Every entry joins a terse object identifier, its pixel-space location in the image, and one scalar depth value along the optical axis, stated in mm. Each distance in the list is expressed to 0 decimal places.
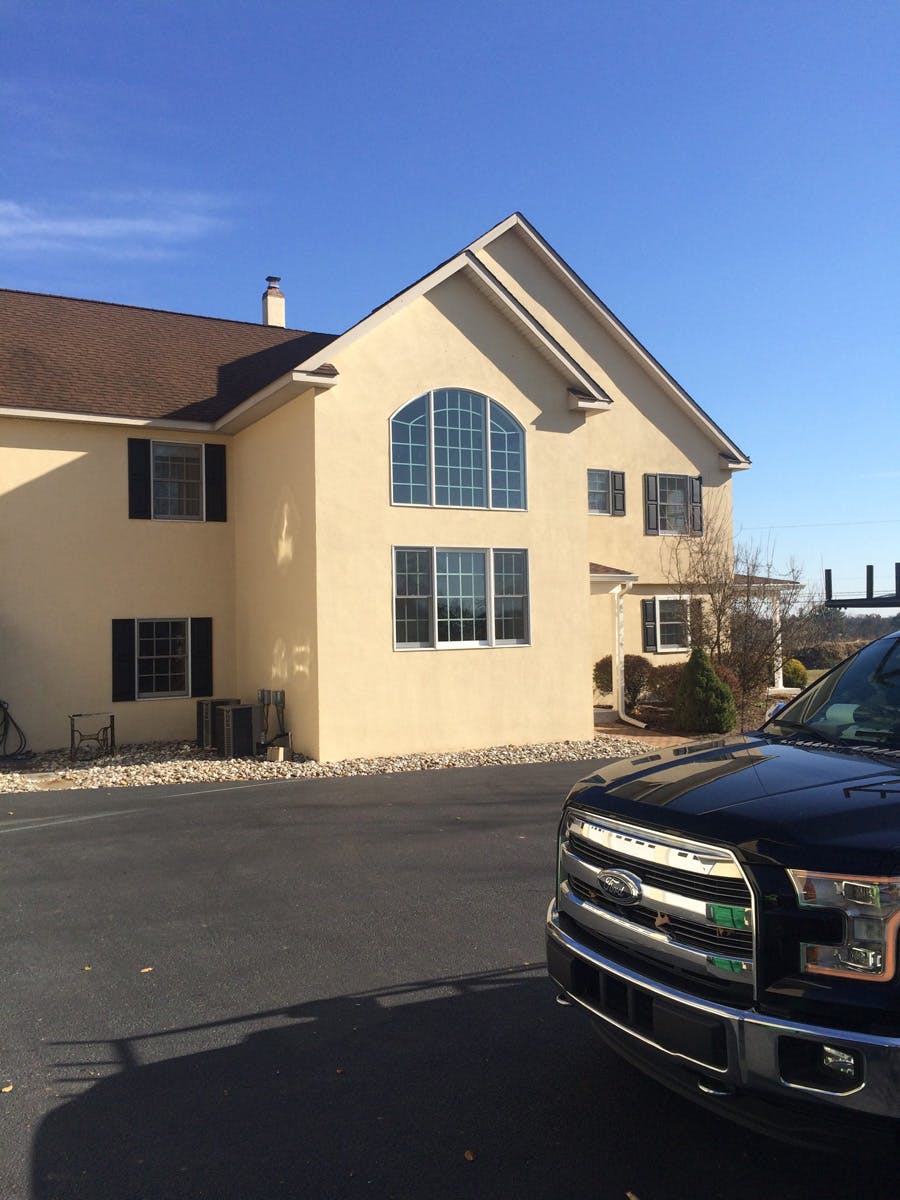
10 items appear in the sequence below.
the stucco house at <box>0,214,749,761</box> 14195
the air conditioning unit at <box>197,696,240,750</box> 15211
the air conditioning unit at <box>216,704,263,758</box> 14539
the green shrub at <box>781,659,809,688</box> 25250
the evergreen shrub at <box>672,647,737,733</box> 18141
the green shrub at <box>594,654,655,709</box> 21266
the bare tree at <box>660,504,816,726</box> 21281
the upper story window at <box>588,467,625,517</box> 22547
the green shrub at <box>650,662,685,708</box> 21609
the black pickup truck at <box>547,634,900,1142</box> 2854
